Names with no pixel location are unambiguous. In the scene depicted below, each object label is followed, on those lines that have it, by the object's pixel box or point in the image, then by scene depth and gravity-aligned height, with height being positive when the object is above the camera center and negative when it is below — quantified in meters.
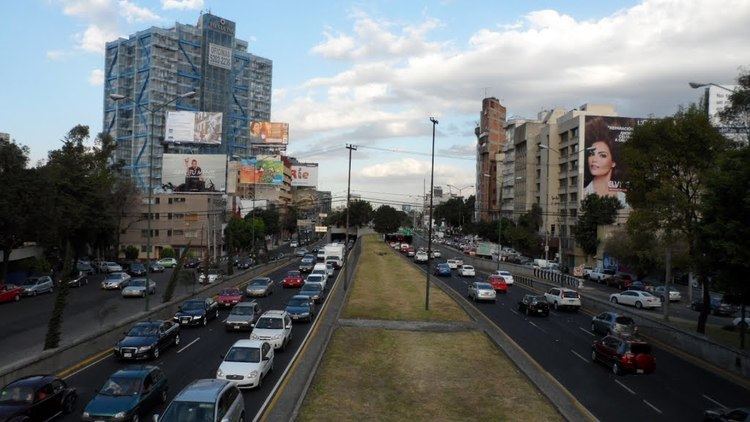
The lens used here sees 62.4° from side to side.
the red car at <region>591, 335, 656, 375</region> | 23.77 -5.29
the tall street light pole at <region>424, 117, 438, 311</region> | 38.78 +2.23
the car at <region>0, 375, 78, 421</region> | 14.98 -4.99
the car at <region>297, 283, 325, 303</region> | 42.28 -5.60
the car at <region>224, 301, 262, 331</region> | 31.25 -5.57
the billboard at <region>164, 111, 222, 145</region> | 122.88 +16.07
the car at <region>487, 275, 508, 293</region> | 54.47 -5.95
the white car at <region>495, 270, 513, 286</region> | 60.48 -5.94
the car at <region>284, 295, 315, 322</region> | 34.09 -5.50
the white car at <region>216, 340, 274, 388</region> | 19.11 -5.00
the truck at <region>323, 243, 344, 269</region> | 73.62 -5.23
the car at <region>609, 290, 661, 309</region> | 45.53 -5.84
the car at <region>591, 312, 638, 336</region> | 31.49 -5.50
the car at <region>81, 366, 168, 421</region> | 15.12 -4.96
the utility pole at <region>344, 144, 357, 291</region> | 56.66 +3.40
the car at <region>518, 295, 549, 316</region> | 40.00 -5.71
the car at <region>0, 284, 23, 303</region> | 41.91 -6.27
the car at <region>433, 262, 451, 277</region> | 68.44 -6.22
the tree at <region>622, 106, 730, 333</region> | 32.12 +3.00
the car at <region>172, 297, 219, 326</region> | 32.66 -5.67
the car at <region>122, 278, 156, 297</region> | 44.94 -6.14
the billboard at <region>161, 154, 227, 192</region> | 116.12 +6.63
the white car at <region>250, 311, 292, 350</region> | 25.66 -5.12
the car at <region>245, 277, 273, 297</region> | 46.62 -6.02
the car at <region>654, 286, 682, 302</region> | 53.17 -6.37
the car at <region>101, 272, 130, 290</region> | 50.88 -6.38
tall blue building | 129.88 +28.02
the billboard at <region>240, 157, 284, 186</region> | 144.12 +9.15
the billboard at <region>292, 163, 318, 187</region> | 193.12 +11.40
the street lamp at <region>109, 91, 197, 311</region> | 33.12 +0.86
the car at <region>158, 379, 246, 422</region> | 13.52 -4.42
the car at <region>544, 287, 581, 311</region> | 43.75 -5.75
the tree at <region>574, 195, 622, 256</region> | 79.75 +0.23
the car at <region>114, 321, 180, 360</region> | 23.59 -5.35
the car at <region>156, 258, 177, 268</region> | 77.36 -7.00
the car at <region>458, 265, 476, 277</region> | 69.39 -6.23
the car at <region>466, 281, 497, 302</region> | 45.89 -5.69
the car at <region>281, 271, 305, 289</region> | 54.59 -6.27
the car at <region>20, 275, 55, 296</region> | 45.75 -6.27
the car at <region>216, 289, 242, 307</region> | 40.47 -5.89
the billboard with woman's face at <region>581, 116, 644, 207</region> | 95.56 +10.49
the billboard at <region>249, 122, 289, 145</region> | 161.00 +19.89
